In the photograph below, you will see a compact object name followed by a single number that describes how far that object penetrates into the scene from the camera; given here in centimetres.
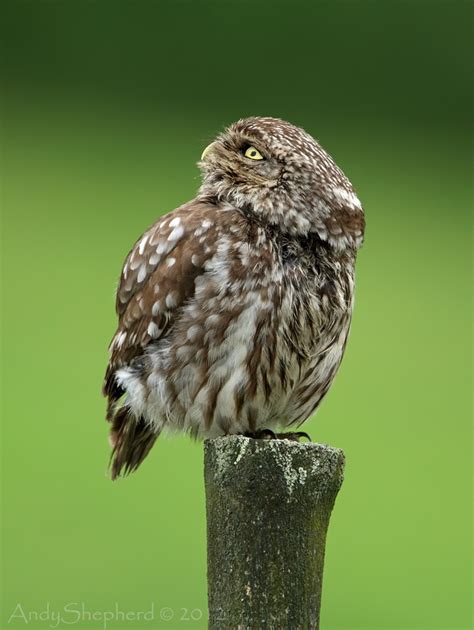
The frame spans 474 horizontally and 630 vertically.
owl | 652
